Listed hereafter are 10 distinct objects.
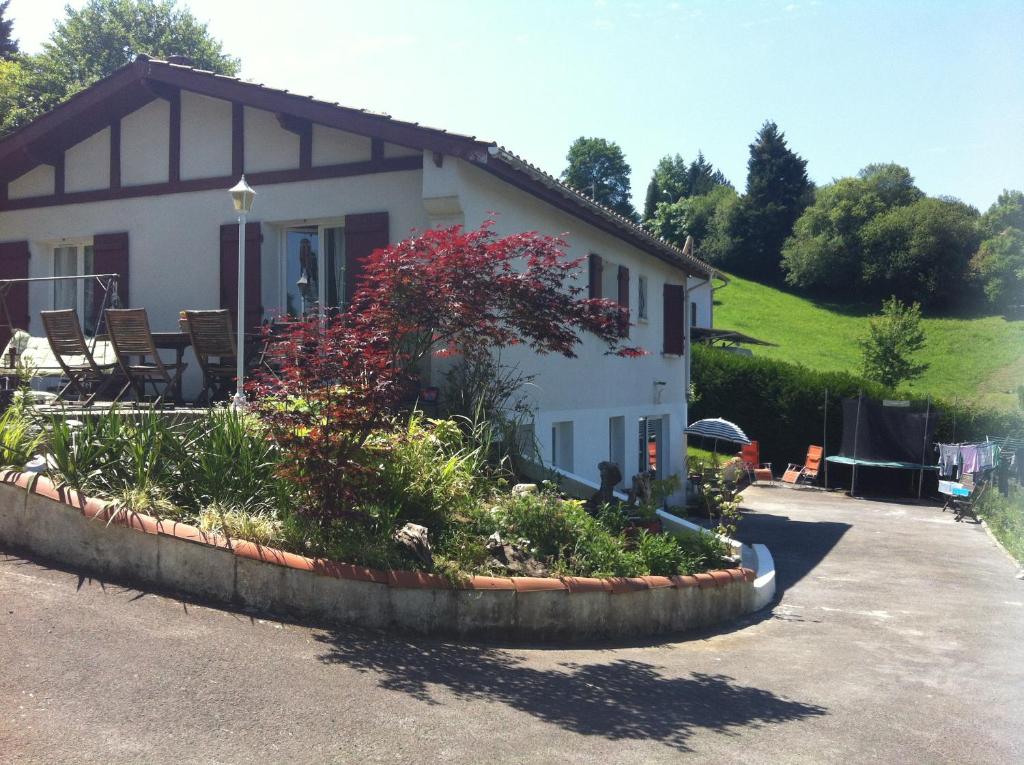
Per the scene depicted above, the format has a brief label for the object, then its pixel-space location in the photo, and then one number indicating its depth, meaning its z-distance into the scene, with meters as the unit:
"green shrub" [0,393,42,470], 6.42
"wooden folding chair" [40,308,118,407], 9.59
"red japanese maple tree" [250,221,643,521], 6.01
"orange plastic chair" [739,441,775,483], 25.71
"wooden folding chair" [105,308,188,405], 9.56
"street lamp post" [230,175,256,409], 8.72
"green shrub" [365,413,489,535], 6.50
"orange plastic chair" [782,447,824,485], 25.50
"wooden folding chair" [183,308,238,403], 9.61
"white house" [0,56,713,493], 10.42
